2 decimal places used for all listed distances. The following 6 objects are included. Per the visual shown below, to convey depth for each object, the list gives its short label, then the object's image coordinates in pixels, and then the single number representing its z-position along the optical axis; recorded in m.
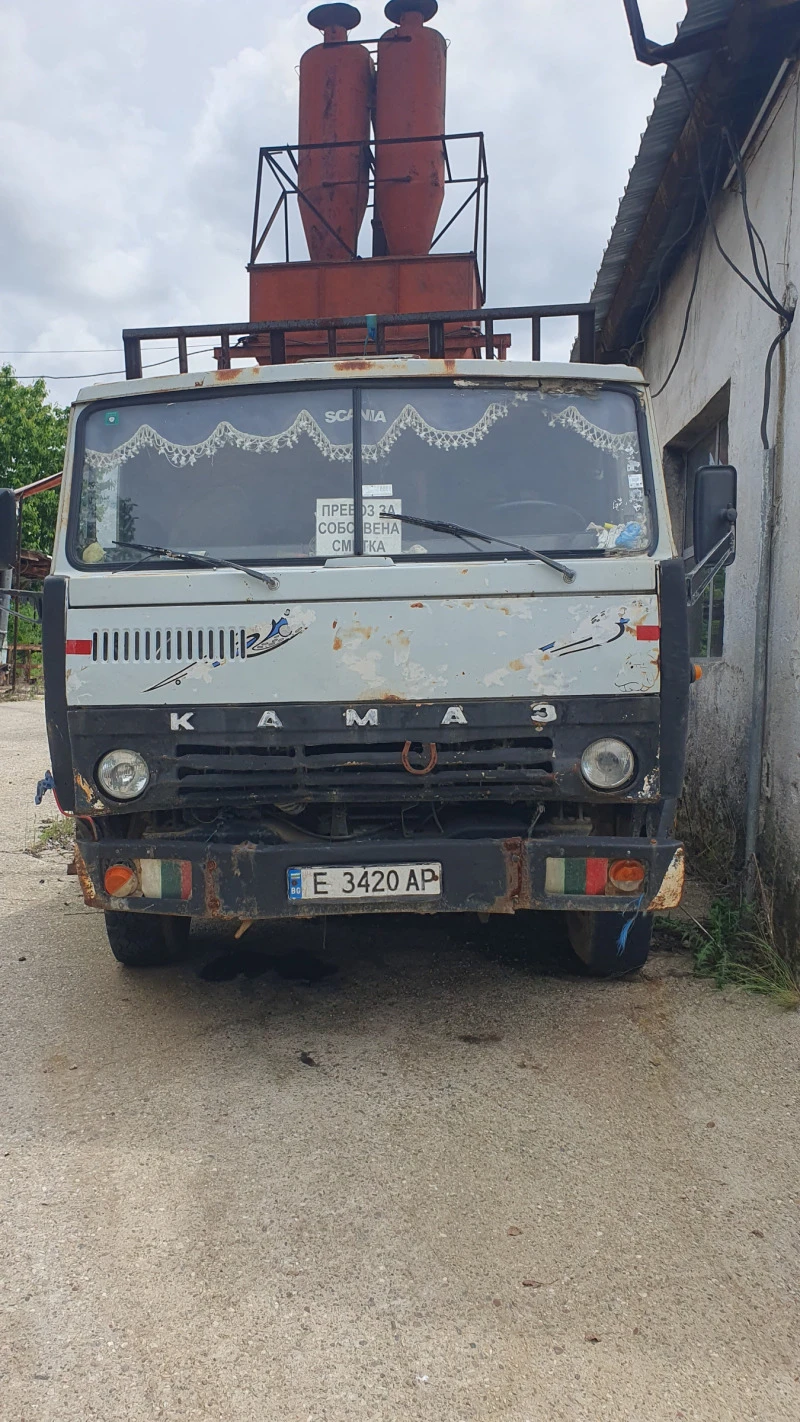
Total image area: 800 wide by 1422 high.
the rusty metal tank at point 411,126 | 6.85
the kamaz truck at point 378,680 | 3.45
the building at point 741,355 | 4.58
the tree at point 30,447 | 26.45
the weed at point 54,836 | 6.98
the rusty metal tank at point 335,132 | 6.76
